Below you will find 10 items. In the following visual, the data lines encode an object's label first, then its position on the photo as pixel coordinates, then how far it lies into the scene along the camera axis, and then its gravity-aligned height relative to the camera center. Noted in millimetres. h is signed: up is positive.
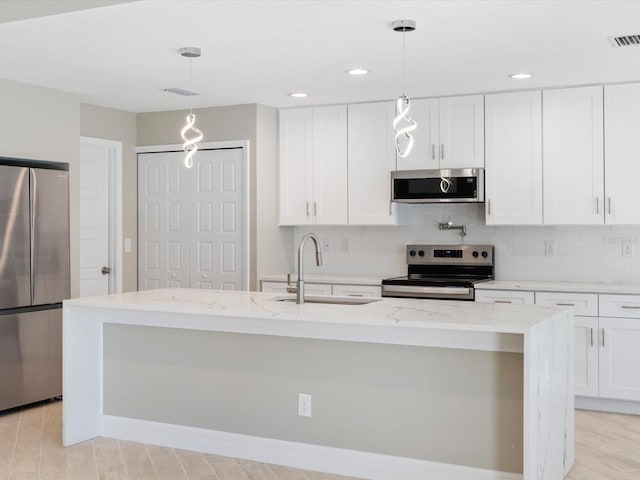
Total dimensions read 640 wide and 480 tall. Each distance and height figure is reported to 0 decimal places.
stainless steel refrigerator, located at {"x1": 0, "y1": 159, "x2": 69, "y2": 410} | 4988 -291
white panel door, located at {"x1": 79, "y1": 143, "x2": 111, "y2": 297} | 6391 +160
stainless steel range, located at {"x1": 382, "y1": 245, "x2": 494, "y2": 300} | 5617 -321
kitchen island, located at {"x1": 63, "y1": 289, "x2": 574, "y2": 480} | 3488 -802
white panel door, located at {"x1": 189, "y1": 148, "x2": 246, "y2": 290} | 6355 +138
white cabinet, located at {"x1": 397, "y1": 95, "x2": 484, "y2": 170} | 5734 +825
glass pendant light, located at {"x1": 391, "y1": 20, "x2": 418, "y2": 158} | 3693 +1107
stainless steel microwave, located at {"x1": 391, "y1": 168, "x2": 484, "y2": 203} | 5672 +397
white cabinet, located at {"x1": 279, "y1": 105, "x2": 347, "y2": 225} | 6246 +614
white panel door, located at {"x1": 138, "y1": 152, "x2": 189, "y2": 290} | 6633 +140
